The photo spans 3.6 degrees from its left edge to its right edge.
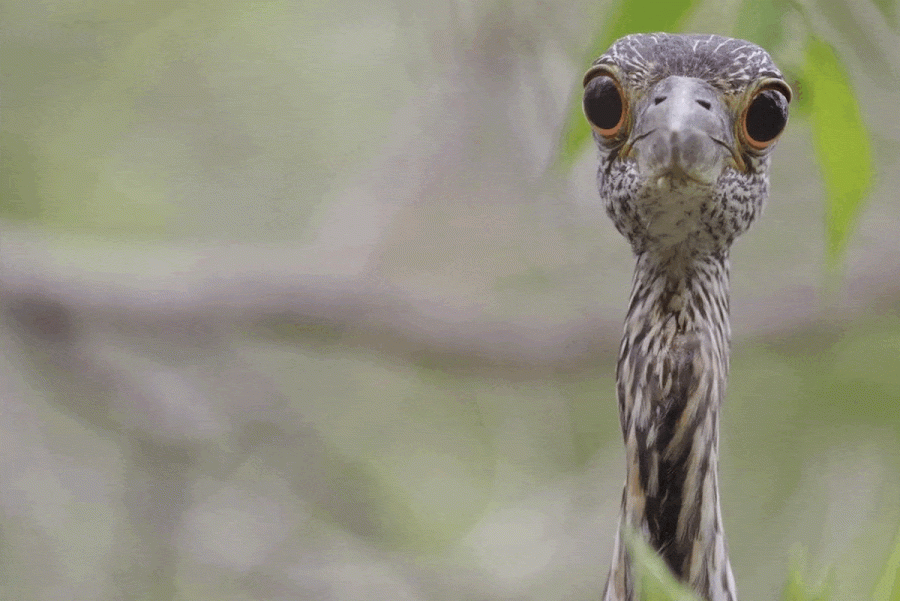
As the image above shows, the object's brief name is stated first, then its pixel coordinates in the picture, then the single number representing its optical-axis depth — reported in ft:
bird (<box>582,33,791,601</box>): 10.51
